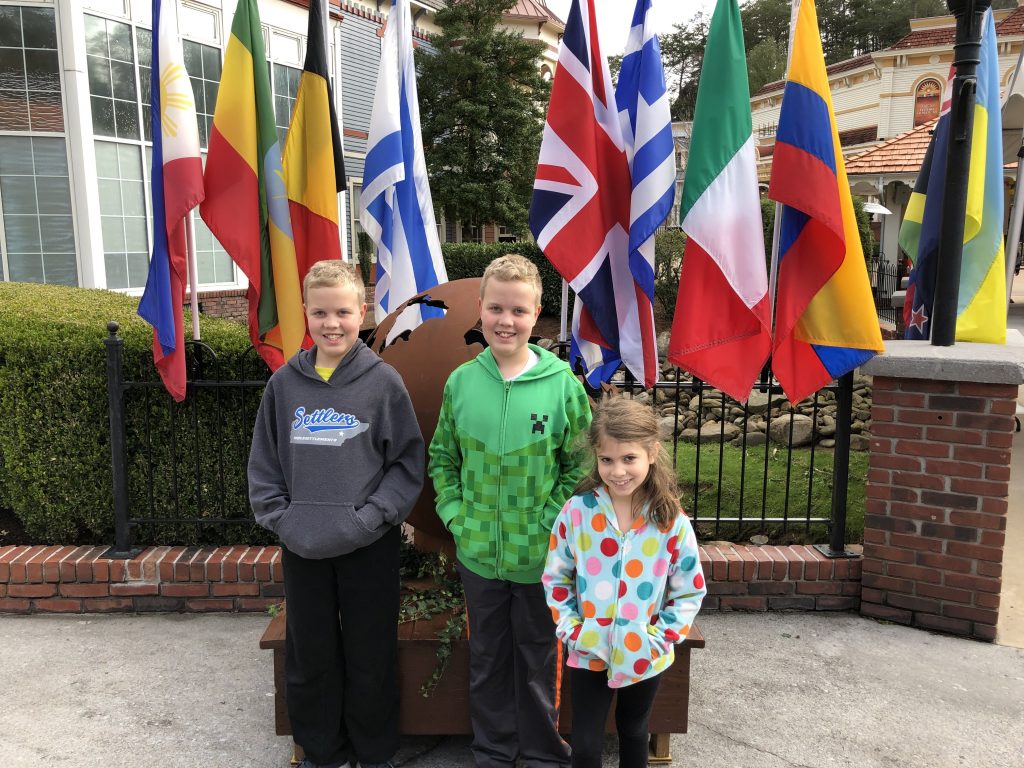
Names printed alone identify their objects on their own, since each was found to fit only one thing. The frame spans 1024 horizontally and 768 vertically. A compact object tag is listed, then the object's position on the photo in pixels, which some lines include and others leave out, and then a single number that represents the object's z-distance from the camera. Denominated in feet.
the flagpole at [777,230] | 12.72
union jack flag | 12.33
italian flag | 12.19
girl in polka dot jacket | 7.82
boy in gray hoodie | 8.70
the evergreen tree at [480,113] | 77.56
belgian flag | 14.03
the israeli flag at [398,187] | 15.52
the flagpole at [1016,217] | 19.35
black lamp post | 12.97
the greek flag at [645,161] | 12.14
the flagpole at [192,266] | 13.66
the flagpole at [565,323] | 13.75
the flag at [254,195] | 13.43
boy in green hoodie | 8.63
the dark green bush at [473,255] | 65.28
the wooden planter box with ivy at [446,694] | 9.61
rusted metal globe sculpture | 10.15
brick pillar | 12.45
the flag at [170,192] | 13.05
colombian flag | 12.02
